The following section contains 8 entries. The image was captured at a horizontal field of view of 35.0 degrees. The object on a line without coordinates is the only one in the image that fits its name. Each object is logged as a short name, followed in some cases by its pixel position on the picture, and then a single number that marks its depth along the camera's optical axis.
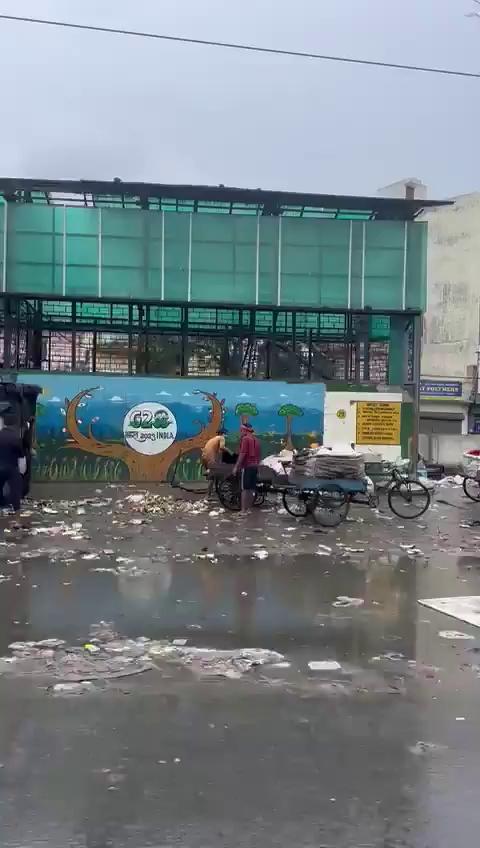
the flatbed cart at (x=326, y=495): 13.19
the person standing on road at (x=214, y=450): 16.03
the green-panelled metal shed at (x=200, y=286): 21.44
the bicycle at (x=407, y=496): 15.16
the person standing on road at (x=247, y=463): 14.37
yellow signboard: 22.53
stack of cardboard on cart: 13.32
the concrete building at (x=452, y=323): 40.50
